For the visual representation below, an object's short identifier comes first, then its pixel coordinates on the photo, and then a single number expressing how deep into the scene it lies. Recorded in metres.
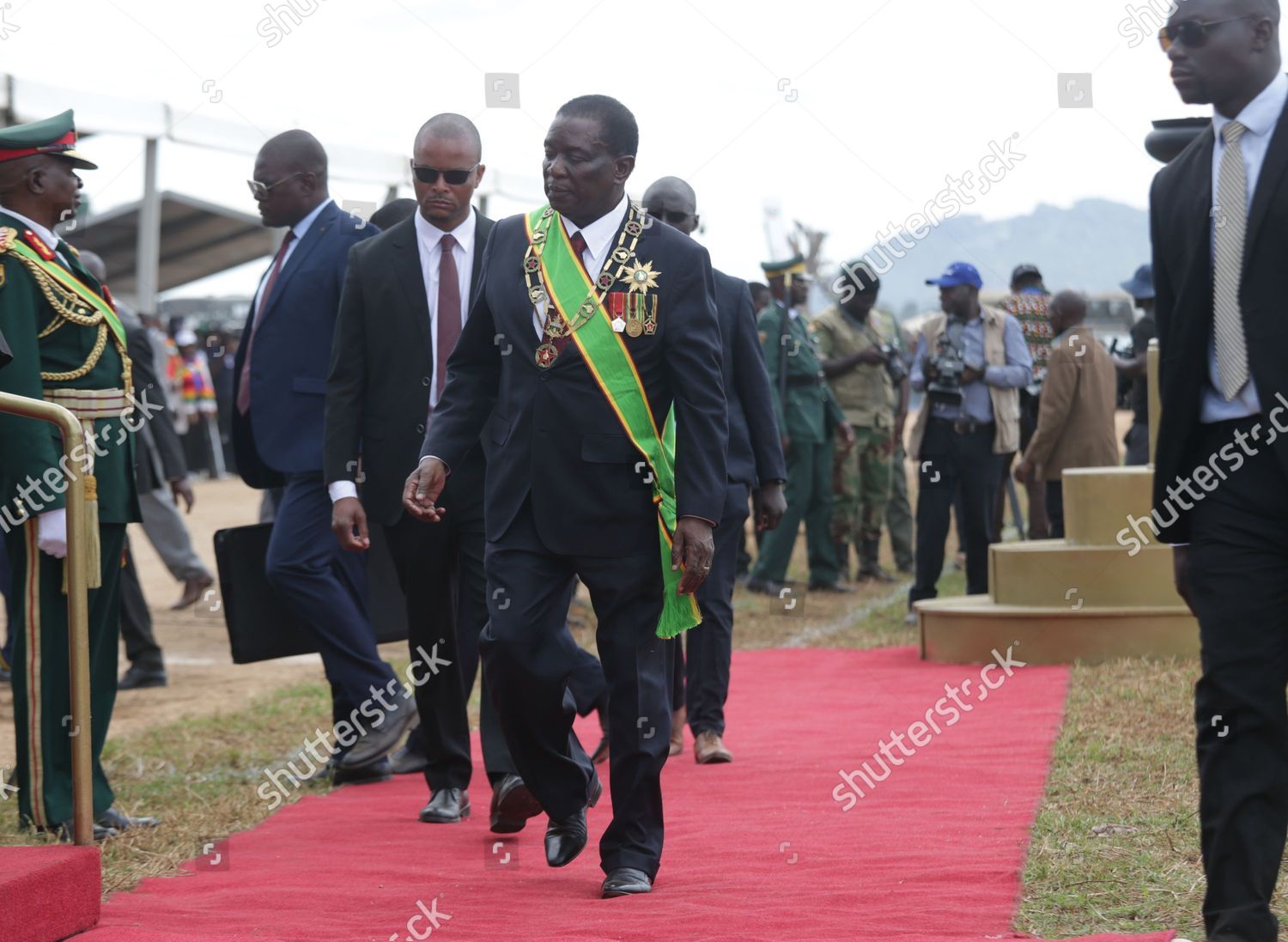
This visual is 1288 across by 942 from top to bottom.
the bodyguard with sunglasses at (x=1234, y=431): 3.72
